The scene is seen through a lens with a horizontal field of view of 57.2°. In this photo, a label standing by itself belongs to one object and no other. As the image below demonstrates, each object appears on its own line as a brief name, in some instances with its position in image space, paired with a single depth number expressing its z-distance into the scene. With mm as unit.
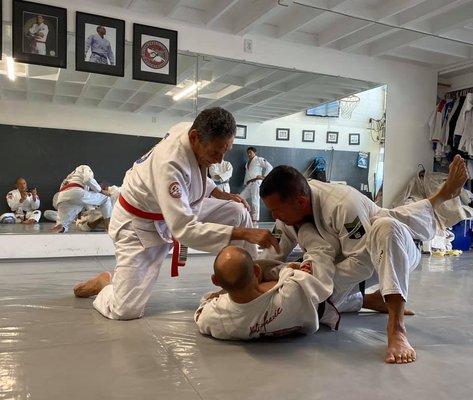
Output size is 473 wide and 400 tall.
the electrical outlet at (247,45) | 5586
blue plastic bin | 6395
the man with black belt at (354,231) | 1883
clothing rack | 6967
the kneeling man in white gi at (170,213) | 2006
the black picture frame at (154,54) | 4984
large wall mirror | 5207
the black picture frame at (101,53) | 4684
